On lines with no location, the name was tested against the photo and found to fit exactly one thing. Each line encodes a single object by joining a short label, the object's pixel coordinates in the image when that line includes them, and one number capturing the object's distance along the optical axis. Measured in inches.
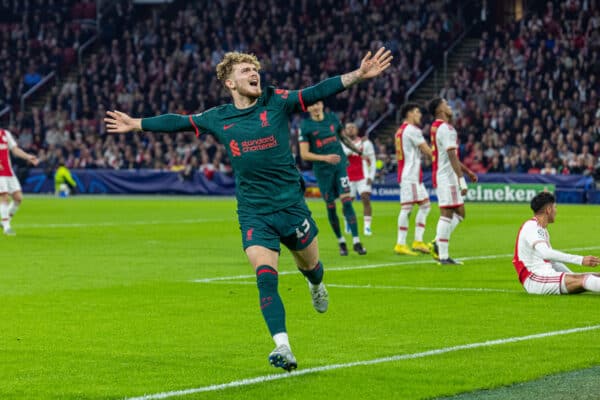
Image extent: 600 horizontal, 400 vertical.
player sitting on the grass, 488.1
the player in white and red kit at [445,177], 671.1
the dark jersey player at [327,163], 764.0
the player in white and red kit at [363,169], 950.4
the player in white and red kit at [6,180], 953.5
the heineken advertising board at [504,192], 1492.4
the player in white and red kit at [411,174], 761.6
